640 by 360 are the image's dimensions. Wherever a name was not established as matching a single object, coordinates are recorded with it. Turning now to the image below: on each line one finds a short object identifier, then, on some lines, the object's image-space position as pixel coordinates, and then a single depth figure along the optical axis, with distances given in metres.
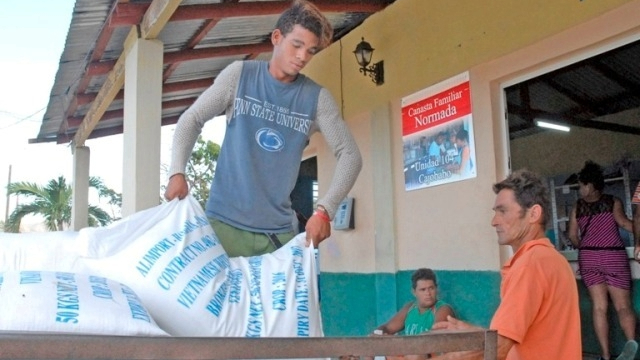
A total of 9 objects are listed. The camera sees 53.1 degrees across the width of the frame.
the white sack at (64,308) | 1.09
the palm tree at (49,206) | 16.59
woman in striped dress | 4.41
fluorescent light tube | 8.10
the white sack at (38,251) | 1.40
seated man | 4.34
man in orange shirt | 1.88
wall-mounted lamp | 5.71
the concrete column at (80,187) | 9.94
